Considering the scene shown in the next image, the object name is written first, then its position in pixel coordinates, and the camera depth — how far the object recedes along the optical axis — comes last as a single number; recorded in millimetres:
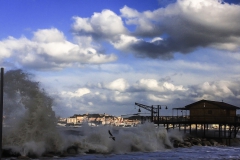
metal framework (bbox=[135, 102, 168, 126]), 56359
